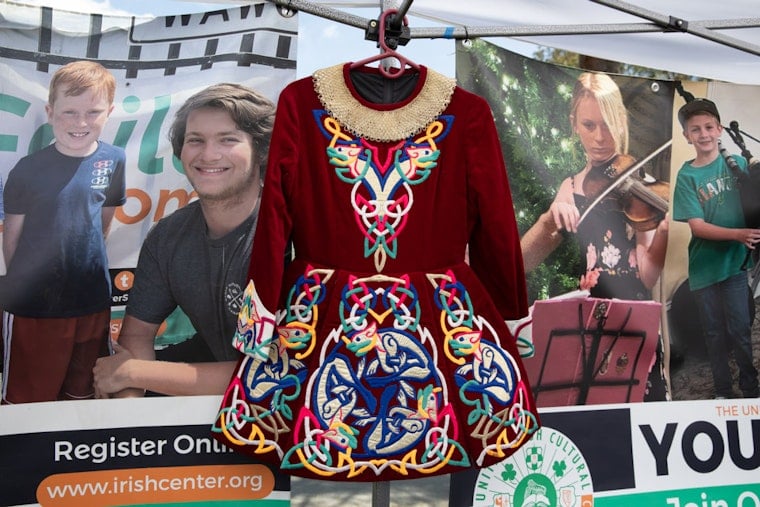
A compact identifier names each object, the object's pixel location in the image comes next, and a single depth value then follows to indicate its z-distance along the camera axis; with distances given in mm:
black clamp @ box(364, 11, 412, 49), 1940
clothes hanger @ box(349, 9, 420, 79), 1816
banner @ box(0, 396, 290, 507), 2029
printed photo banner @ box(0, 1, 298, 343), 2035
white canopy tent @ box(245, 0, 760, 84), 2115
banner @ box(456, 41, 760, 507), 2416
